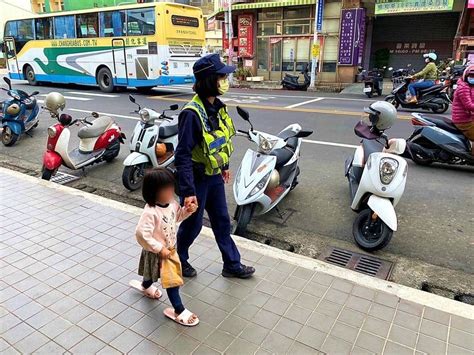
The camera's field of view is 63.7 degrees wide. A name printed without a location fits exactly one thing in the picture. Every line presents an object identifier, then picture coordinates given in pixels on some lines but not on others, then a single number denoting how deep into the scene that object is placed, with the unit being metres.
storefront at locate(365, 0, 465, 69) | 17.78
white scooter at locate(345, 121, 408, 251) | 3.57
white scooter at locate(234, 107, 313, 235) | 3.94
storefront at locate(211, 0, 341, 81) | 18.92
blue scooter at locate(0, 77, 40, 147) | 7.56
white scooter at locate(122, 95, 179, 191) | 5.26
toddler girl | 2.34
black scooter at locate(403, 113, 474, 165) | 5.74
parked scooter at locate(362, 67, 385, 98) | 14.41
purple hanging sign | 17.59
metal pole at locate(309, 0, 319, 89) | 17.31
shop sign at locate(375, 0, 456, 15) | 16.41
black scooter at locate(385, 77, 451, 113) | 10.30
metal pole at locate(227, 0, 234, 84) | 19.44
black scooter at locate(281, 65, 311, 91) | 17.84
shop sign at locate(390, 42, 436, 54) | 20.08
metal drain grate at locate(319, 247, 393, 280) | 3.36
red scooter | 5.46
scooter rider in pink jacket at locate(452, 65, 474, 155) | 5.37
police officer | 2.56
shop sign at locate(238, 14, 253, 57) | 21.08
